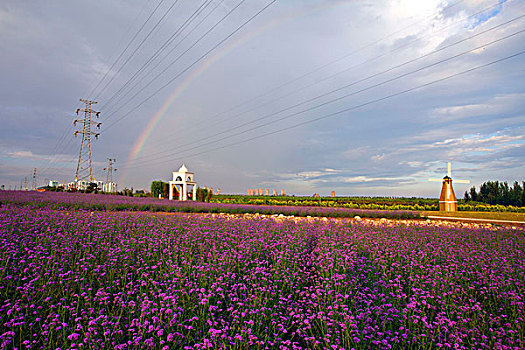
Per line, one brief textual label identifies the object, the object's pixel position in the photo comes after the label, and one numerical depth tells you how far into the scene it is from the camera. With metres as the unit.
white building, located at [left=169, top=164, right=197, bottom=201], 26.61
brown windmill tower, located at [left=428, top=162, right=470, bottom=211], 21.06
